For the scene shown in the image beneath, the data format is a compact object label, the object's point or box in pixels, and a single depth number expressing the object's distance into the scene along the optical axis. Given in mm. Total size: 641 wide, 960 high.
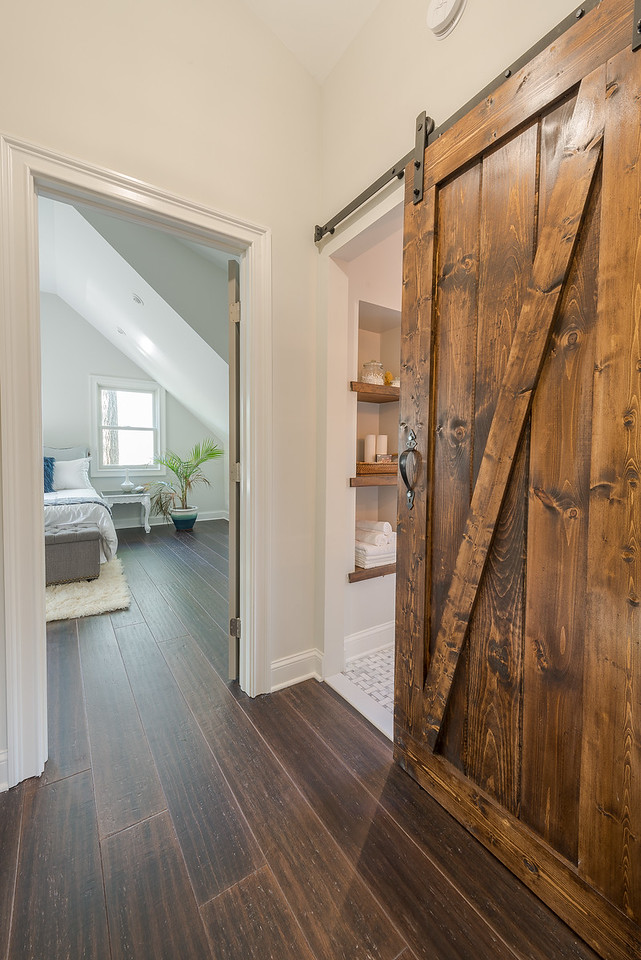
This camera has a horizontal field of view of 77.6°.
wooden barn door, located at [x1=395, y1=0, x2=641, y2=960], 843
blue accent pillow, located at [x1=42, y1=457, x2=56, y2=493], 4816
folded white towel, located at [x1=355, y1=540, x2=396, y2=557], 2246
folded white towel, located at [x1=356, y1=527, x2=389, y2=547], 2281
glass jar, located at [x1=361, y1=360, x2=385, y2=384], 2254
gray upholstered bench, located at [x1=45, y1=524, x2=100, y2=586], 3229
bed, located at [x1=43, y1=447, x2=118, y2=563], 3471
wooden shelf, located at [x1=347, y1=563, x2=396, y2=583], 2176
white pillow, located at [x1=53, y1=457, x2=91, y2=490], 4987
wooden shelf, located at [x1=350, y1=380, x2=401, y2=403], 2092
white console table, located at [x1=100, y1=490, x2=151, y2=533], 5451
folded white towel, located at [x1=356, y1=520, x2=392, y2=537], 2334
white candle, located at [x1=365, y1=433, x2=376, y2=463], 2408
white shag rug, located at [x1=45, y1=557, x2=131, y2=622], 2789
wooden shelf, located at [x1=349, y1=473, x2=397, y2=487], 2132
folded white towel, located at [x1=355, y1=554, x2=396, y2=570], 2244
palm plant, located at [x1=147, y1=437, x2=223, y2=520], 5766
